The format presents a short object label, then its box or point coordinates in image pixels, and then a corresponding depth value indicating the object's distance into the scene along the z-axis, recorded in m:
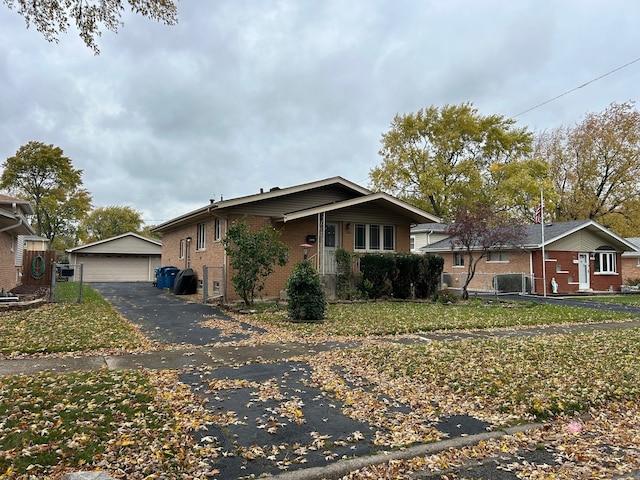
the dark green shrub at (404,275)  17.02
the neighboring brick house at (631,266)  29.67
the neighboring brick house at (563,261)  23.52
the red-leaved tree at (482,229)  16.36
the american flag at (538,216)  21.59
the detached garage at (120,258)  31.77
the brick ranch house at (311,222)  15.40
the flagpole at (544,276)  22.72
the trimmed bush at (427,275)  17.27
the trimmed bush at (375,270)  16.45
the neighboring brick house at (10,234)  13.93
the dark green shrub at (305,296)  10.93
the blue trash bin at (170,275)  20.91
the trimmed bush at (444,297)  16.34
